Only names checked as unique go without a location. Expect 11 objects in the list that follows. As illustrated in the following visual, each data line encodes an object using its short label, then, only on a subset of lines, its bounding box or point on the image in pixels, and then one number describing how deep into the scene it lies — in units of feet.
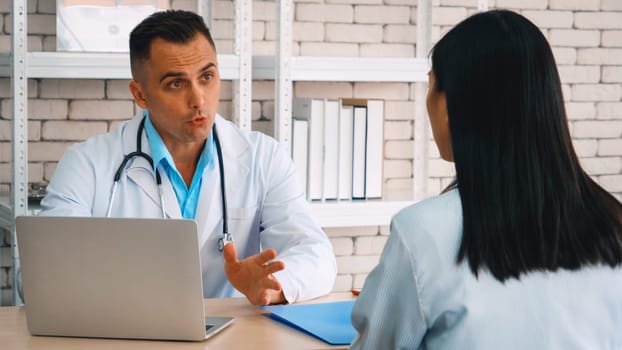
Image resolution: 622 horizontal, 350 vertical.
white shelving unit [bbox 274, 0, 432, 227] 9.43
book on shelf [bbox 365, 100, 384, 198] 9.78
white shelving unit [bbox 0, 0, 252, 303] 8.55
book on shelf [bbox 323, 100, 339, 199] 9.66
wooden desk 5.16
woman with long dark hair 3.62
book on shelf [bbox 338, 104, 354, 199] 9.71
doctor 7.22
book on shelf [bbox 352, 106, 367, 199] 9.77
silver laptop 5.03
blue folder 5.33
